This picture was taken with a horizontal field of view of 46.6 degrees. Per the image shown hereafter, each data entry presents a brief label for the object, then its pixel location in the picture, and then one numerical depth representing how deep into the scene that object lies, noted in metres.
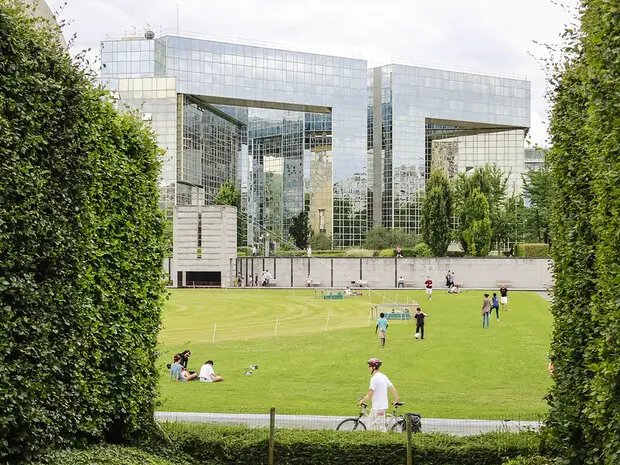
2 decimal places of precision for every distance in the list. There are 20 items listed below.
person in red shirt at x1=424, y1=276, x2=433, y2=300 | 52.84
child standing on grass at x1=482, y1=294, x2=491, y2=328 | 33.22
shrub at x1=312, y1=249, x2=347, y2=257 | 81.69
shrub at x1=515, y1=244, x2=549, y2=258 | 68.88
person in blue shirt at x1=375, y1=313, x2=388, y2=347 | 27.64
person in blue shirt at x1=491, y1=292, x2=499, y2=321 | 35.81
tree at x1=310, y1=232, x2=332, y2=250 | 102.06
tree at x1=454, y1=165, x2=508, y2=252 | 76.88
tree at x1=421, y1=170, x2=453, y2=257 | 74.11
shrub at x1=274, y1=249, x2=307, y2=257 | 87.06
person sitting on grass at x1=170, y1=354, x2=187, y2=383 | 21.92
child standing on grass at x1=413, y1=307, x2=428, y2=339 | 29.19
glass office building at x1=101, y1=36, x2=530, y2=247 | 95.44
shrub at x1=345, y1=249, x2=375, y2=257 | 81.14
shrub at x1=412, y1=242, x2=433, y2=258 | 77.31
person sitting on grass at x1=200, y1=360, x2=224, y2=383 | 21.70
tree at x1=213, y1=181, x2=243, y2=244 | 94.94
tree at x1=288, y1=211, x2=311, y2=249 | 106.19
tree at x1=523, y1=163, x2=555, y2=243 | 78.31
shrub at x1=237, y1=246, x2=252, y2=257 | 89.54
